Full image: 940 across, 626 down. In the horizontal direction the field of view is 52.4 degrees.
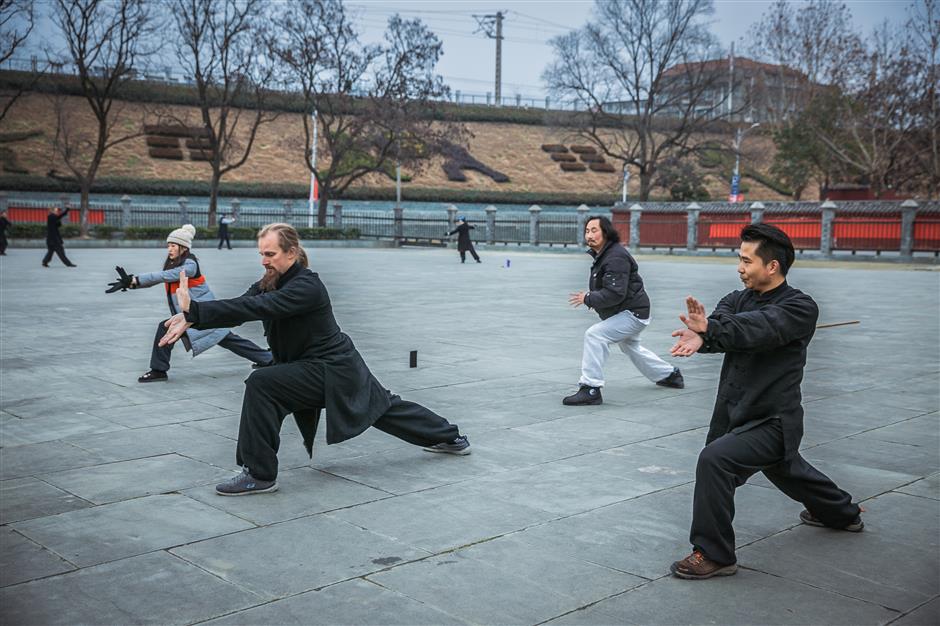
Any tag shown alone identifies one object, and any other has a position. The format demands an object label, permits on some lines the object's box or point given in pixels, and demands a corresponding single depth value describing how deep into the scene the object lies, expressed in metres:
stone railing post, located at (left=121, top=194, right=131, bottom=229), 41.29
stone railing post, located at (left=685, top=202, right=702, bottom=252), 37.25
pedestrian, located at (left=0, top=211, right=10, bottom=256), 28.00
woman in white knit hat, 8.37
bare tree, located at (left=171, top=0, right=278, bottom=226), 39.97
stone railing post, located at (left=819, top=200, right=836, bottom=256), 32.66
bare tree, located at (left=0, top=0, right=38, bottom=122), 33.78
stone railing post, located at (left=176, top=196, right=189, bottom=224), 41.92
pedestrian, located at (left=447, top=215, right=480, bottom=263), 29.06
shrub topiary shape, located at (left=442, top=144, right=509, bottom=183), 64.94
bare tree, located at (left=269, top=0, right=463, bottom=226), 41.53
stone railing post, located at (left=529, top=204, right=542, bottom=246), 41.29
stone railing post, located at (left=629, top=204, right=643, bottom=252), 39.06
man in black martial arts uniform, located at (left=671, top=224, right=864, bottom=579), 3.96
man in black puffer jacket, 7.61
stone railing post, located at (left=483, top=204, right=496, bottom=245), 42.19
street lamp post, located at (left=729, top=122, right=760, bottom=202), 51.00
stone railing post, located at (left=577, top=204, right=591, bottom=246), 40.03
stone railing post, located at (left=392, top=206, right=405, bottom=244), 44.06
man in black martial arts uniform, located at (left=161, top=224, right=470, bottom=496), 5.05
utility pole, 82.18
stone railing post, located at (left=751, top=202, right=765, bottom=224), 34.84
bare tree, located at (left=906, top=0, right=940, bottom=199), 38.12
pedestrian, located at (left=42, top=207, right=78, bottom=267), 23.02
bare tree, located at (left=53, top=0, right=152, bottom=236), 37.53
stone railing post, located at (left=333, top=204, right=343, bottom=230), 45.42
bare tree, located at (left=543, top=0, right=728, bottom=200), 44.84
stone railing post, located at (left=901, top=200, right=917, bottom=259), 30.92
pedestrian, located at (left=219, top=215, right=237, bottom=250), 34.53
